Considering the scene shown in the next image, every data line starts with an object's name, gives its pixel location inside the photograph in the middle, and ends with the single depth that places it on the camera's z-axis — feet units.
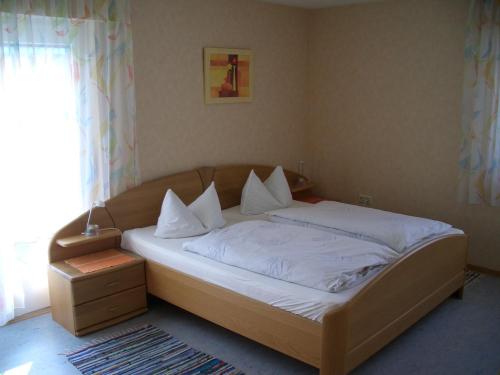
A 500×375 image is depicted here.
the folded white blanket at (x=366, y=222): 11.88
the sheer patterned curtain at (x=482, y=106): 13.52
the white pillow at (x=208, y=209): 13.24
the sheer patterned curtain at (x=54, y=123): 11.16
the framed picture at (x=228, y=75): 14.98
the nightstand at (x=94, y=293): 11.24
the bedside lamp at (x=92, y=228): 12.21
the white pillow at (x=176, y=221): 12.67
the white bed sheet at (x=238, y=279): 9.10
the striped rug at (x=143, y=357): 10.04
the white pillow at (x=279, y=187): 15.88
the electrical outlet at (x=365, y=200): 17.32
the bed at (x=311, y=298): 9.02
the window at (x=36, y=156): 11.17
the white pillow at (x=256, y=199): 15.08
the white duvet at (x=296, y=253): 9.61
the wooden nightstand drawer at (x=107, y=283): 11.19
